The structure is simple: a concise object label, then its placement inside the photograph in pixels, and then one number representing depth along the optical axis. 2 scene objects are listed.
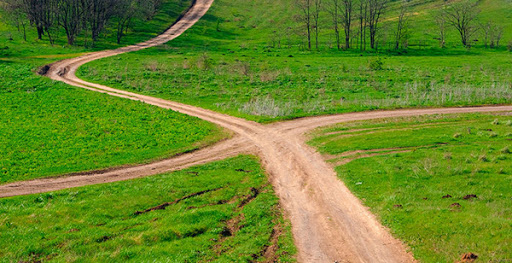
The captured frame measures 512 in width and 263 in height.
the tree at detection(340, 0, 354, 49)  90.18
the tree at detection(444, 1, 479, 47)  98.56
